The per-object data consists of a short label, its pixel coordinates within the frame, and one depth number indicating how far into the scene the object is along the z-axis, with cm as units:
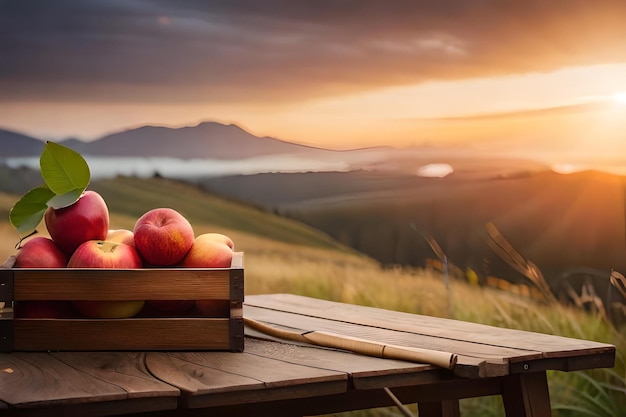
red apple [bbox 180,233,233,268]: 188
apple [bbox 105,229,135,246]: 193
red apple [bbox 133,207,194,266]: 187
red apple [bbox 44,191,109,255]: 188
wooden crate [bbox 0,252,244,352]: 178
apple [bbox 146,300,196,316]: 188
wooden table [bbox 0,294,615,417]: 138
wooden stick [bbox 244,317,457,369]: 158
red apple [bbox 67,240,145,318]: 180
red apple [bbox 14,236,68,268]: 184
